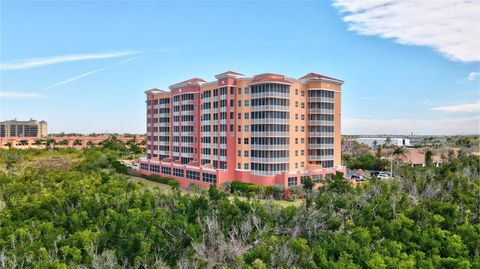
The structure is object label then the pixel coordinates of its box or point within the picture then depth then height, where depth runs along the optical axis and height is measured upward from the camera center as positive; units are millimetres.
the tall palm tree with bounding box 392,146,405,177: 67062 -3655
